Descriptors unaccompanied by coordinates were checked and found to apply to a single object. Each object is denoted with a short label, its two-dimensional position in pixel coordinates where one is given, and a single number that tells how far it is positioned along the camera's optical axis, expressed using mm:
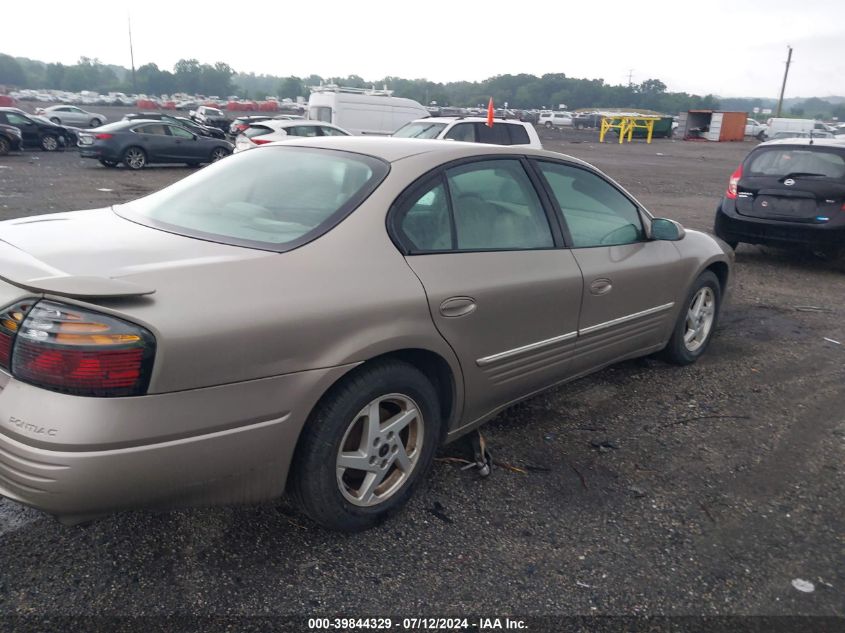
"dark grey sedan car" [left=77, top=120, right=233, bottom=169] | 18141
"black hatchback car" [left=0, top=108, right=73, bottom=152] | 22031
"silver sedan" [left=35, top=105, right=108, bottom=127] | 32756
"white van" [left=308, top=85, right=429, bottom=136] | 21188
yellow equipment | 44219
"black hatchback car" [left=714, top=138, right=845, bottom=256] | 7648
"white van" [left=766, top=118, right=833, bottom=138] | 57281
